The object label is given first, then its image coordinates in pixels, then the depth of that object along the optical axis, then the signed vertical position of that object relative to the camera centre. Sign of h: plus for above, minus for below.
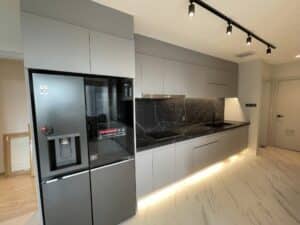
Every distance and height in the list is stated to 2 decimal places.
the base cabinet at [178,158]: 2.16 -1.02
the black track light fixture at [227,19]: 1.48 +0.94
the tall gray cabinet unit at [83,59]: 1.28 +0.38
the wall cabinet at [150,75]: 2.23 +0.37
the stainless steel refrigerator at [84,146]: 1.34 -0.47
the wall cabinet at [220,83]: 3.36 +0.35
